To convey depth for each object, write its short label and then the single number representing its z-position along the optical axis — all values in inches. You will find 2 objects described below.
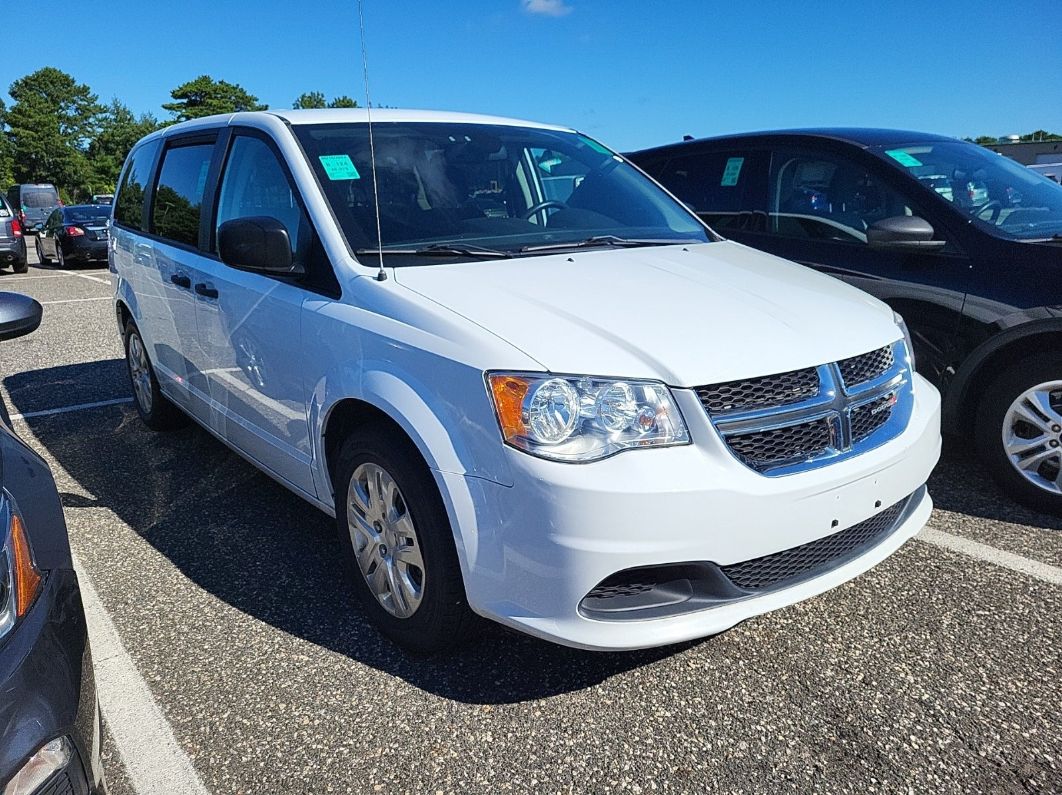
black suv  139.0
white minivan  82.9
